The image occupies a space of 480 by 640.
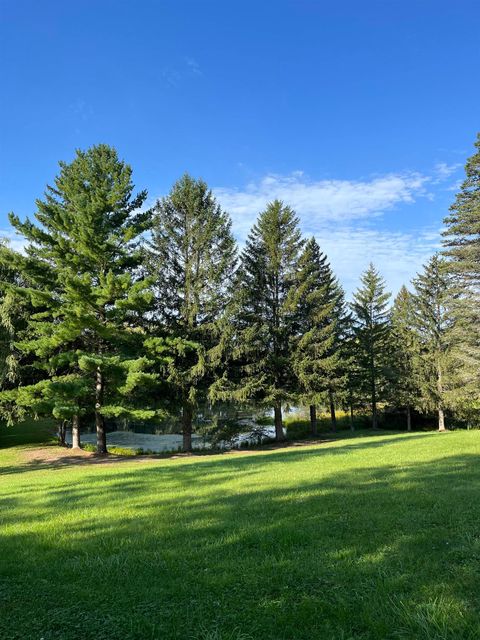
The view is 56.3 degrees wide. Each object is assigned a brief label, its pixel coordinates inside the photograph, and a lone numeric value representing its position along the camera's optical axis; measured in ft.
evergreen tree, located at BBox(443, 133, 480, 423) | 90.63
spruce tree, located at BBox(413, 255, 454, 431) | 115.24
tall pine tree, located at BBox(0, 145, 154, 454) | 65.72
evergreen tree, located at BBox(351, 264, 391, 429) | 124.98
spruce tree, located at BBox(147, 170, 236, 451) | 79.87
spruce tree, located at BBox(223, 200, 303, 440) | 86.02
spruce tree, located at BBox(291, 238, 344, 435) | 90.48
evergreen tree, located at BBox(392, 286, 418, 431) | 119.44
